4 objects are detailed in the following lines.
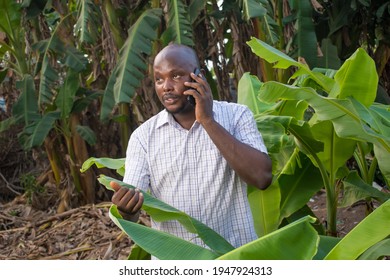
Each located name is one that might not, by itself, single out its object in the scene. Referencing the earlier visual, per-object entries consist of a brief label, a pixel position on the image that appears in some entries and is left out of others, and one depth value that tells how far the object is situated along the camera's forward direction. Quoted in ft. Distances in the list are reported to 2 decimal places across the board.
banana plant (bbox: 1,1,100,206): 21.12
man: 7.90
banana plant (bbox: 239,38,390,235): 9.70
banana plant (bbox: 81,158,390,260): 7.09
